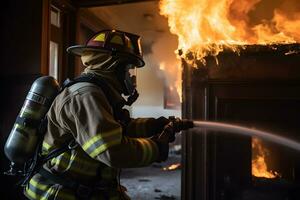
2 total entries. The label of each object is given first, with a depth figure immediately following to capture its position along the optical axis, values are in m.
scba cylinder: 1.94
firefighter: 1.63
